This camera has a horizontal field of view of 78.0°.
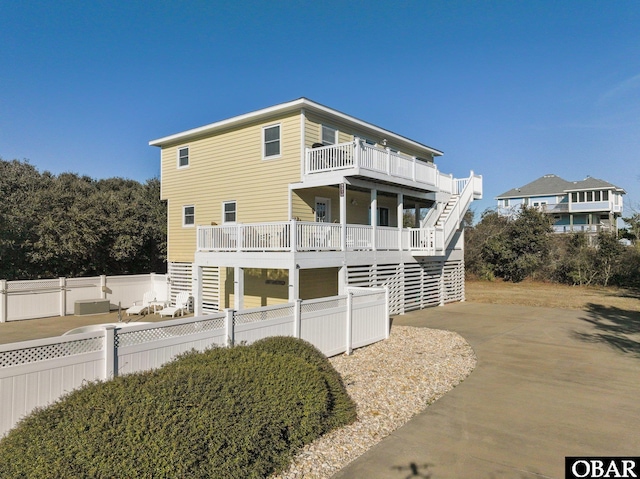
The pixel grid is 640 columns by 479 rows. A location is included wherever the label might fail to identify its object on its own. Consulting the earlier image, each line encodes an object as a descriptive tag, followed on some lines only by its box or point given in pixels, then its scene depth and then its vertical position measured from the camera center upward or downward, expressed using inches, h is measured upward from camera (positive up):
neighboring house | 1577.3 +165.3
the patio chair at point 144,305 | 593.3 -96.4
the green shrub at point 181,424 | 116.7 -61.8
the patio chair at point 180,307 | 576.4 -95.7
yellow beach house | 499.2 +55.9
